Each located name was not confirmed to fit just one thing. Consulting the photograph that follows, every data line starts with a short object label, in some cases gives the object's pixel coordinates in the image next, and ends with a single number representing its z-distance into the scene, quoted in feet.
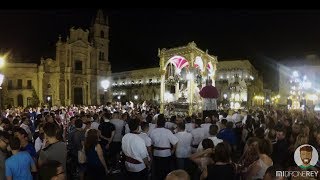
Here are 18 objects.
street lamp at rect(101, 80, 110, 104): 41.77
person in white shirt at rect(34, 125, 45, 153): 16.91
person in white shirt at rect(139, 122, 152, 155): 15.95
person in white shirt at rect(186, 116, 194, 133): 20.66
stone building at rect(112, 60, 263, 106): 147.97
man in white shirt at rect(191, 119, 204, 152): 18.97
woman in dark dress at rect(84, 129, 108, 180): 13.93
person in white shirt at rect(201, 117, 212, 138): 19.16
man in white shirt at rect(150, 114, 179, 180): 16.46
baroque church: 110.75
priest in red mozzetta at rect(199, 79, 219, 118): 35.56
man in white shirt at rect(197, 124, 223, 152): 15.72
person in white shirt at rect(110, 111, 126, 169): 20.72
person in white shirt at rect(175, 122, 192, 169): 17.37
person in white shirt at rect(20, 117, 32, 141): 20.78
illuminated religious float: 50.53
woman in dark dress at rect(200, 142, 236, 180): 10.13
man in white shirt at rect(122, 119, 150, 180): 14.11
